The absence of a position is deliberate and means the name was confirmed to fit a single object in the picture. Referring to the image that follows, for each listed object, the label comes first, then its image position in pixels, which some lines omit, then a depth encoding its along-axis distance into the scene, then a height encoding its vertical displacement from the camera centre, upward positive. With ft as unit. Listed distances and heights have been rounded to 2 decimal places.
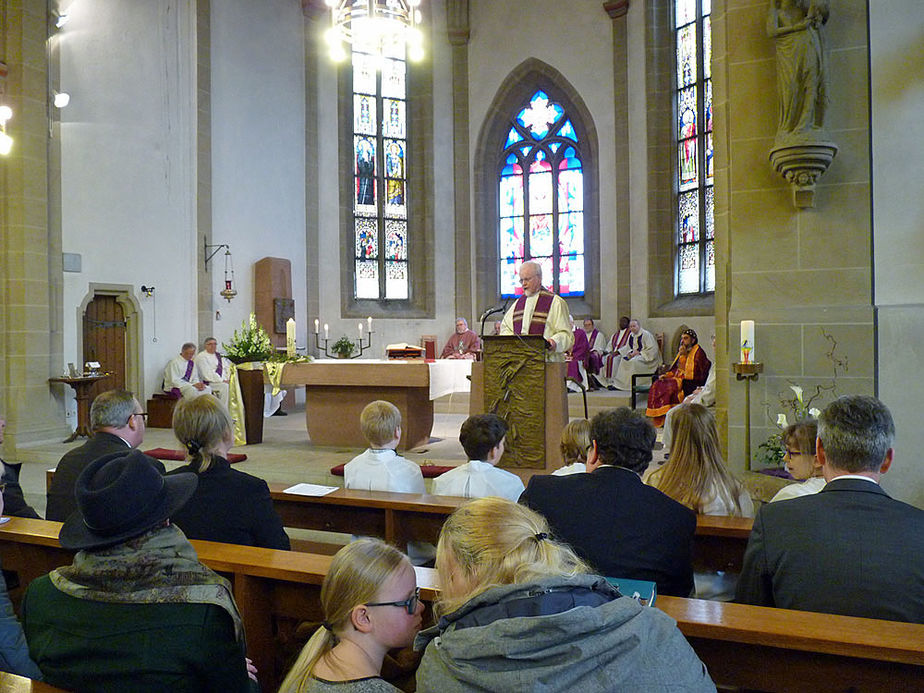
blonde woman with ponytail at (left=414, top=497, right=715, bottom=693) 3.83 -1.51
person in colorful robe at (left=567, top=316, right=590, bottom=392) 39.75 -1.46
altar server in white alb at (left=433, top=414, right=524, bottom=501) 11.55 -2.04
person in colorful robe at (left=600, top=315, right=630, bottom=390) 41.81 -1.55
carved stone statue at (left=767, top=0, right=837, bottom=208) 17.67 +5.40
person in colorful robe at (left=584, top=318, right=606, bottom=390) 41.86 -1.16
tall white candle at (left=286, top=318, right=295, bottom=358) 26.76 -0.15
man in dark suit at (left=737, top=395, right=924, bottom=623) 6.29 -1.76
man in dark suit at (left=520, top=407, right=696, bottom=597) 7.43 -1.82
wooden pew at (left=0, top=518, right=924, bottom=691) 5.46 -2.26
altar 24.41 -1.87
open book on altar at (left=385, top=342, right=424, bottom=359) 27.09 -0.68
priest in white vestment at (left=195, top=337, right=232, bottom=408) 34.68 -1.44
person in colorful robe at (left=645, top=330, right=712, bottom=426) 29.45 -1.93
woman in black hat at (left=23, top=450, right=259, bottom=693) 5.60 -1.98
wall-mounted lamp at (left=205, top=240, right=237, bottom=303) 35.76 +2.92
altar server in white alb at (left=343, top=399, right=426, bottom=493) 12.70 -2.13
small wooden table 30.17 -2.64
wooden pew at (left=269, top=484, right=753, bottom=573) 9.52 -2.68
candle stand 18.48 -1.17
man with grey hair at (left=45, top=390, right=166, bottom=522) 11.01 -1.44
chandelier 22.24 +8.99
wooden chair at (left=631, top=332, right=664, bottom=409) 35.68 -2.66
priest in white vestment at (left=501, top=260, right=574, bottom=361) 21.57 +0.49
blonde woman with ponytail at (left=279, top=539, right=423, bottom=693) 4.84 -1.80
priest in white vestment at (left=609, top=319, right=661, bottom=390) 40.50 -1.36
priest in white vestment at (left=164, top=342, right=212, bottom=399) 34.47 -1.76
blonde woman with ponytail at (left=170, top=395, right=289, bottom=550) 9.15 -2.05
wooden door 33.06 -0.10
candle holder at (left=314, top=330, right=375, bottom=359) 43.91 -0.65
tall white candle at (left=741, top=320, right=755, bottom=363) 18.53 -0.32
